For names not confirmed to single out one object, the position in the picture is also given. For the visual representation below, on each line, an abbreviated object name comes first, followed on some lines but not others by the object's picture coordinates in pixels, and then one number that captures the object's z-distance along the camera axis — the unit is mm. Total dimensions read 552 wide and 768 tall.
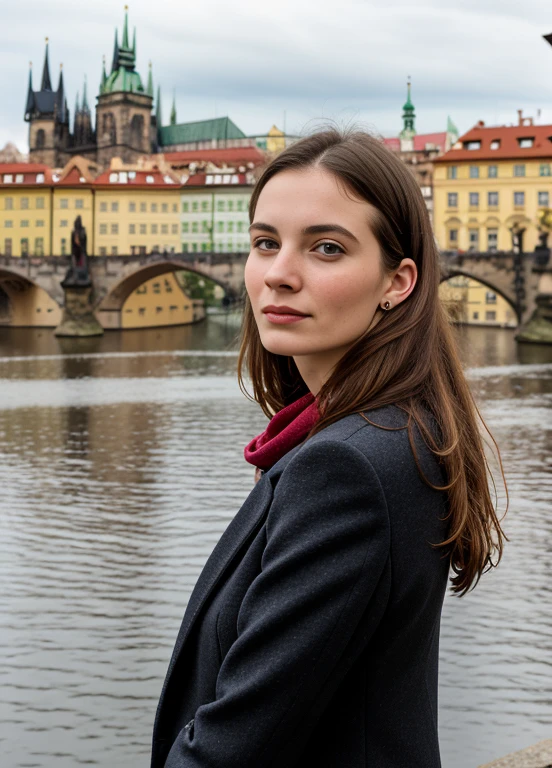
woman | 1278
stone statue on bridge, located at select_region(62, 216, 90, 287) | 49812
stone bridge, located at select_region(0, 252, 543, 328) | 44062
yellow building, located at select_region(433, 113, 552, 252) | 56094
